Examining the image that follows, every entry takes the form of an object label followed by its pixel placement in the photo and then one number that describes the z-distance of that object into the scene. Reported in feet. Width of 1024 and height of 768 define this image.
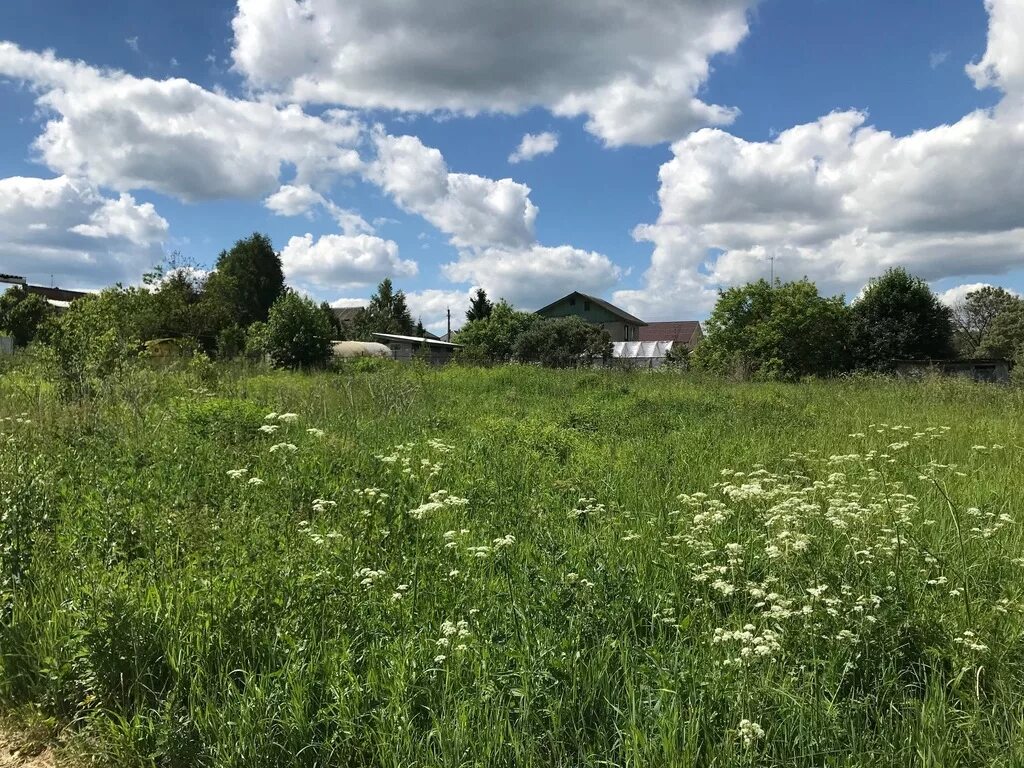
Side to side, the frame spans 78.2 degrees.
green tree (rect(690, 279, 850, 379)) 97.40
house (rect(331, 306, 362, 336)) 213.79
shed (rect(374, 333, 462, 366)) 187.75
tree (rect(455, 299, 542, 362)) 155.02
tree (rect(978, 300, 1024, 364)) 153.79
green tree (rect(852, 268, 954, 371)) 99.45
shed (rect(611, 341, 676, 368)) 183.83
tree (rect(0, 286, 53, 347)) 122.93
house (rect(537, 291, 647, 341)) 225.15
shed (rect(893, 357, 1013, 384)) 88.28
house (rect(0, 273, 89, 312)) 190.73
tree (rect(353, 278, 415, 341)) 238.21
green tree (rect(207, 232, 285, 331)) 182.39
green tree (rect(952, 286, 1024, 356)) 188.44
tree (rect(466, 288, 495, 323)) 222.89
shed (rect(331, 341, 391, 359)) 121.08
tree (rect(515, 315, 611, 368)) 135.85
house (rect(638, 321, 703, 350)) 237.86
